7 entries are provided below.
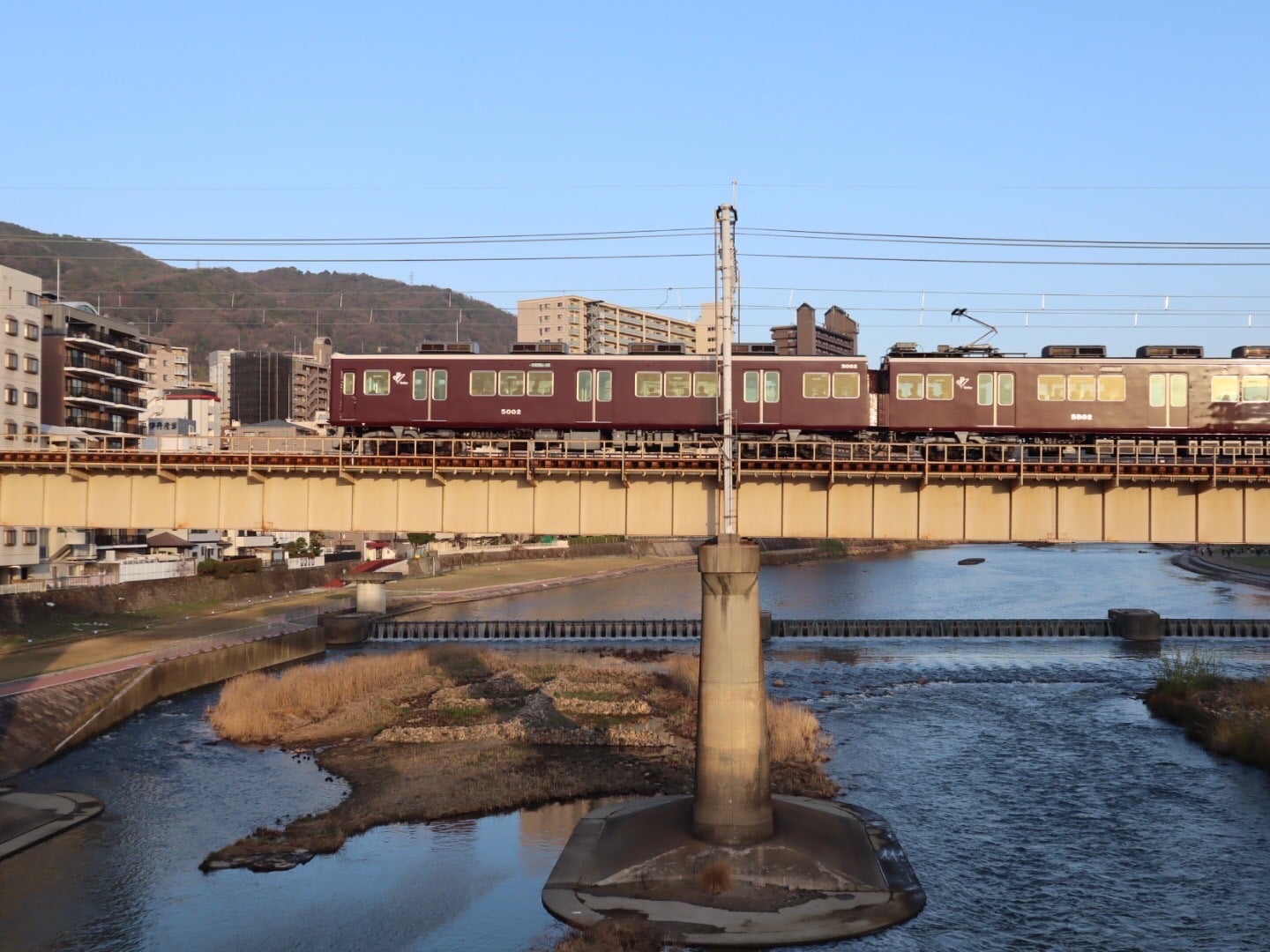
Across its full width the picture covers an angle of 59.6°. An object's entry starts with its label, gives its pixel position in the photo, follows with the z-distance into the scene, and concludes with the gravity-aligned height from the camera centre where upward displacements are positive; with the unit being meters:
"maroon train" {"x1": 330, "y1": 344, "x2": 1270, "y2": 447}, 39.28 +2.48
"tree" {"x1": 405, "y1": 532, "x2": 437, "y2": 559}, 122.18 -9.09
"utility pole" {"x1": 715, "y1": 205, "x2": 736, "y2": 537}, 27.06 +3.35
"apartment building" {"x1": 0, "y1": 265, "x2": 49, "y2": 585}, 78.88 +6.51
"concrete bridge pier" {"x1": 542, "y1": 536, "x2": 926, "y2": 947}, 24.19 -9.24
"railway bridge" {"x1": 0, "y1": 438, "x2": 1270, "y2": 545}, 35.31 -1.03
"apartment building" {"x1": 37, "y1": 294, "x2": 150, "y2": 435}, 94.56 +7.58
